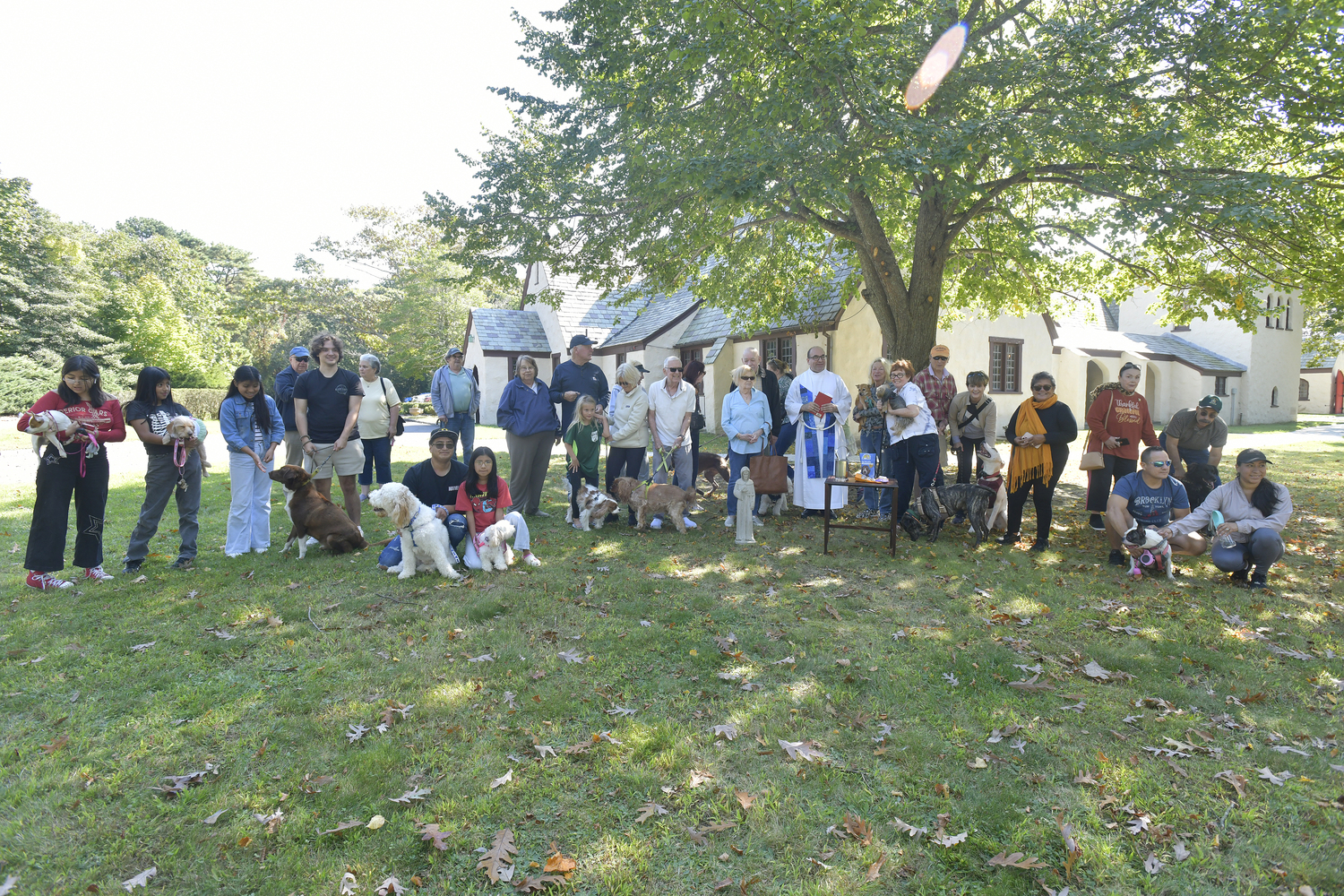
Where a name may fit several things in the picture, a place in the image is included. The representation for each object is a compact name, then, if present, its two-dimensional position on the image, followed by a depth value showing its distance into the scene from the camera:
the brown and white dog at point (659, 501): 7.96
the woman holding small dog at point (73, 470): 5.54
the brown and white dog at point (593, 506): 7.94
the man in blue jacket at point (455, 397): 9.74
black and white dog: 6.25
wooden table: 6.95
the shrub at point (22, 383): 25.23
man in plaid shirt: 8.35
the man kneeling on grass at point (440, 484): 6.31
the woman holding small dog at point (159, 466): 6.06
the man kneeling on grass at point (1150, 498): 6.40
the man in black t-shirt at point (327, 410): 6.73
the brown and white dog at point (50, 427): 5.29
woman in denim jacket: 6.49
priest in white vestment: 7.93
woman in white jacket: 8.13
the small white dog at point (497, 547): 6.24
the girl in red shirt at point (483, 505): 6.29
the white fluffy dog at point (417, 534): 5.81
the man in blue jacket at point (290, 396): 7.36
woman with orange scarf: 7.20
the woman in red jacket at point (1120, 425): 7.25
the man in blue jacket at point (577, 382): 8.31
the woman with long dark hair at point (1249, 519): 5.93
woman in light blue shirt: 8.00
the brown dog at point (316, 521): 6.52
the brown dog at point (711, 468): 10.46
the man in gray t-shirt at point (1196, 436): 7.29
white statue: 7.51
